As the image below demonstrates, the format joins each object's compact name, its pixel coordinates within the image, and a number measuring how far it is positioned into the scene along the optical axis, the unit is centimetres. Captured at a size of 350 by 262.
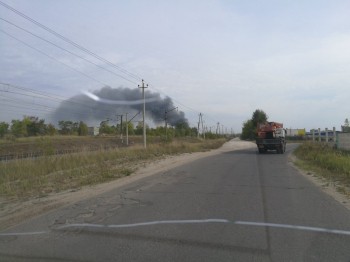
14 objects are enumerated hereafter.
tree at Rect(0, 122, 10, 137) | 8504
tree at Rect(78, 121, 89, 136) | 11679
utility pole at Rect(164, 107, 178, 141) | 8064
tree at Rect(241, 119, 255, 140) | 12588
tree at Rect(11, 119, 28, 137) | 9048
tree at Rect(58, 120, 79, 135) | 11906
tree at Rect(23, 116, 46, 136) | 9515
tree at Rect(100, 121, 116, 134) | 12938
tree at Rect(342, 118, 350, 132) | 7222
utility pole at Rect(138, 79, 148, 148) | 4656
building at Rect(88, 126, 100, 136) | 12512
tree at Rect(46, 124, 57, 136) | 9469
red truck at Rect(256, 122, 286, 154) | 4200
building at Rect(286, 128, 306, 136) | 11525
